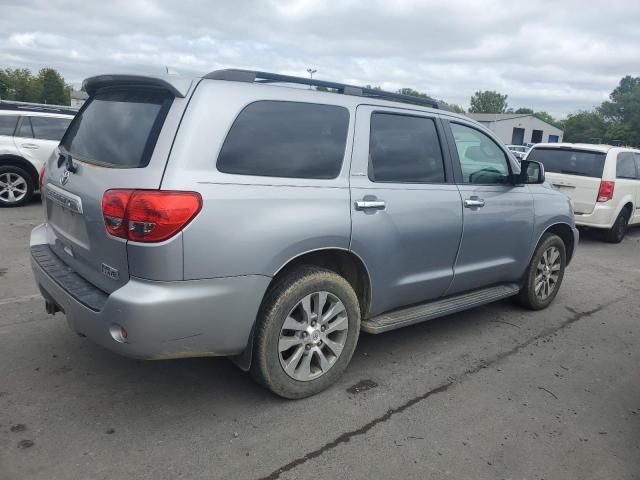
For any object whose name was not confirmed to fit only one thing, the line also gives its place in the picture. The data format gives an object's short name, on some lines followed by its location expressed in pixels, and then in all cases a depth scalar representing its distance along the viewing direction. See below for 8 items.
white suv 8.83
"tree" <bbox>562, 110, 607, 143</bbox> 69.88
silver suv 2.54
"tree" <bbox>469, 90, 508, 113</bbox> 122.81
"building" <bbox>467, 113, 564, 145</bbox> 58.66
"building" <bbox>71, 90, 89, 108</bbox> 81.76
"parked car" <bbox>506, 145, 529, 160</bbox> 28.99
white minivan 8.67
